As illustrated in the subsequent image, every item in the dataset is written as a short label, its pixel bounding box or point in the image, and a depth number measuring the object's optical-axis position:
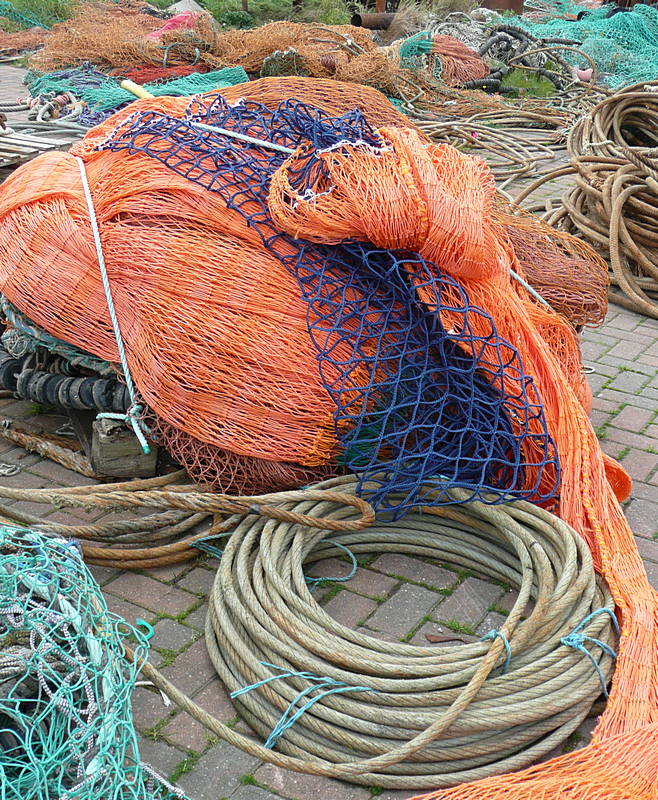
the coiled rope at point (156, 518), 3.27
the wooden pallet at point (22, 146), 4.89
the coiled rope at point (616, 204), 5.82
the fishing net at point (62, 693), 2.08
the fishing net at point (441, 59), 11.63
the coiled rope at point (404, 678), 2.55
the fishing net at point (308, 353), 3.30
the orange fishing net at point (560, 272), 4.16
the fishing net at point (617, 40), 13.56
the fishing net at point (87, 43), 10.59
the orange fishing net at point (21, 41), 14.55
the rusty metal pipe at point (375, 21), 15.42
